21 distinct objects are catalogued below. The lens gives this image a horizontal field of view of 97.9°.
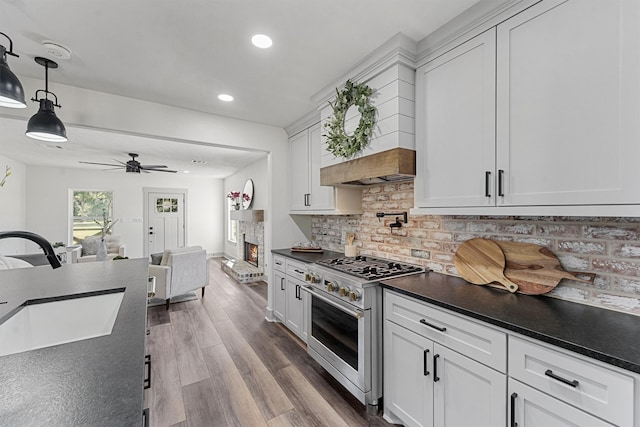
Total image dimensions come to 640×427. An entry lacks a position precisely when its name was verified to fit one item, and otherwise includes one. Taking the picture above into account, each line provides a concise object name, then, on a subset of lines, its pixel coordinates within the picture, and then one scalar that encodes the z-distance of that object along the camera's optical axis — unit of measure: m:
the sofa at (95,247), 5.61
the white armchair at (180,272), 3.96
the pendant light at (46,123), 1.97
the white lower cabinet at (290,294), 2.86
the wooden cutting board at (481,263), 1.72
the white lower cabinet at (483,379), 0.99
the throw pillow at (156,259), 4.59
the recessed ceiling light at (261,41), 1.84
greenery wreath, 2.12
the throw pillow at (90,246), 5.90
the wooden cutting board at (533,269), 1.51
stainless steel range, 1.91
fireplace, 6.14
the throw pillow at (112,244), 6.07
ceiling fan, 5.03
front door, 7.64
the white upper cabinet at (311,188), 2.86
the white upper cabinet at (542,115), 1.14
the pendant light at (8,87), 1.47
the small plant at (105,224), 6.90
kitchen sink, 1.26
